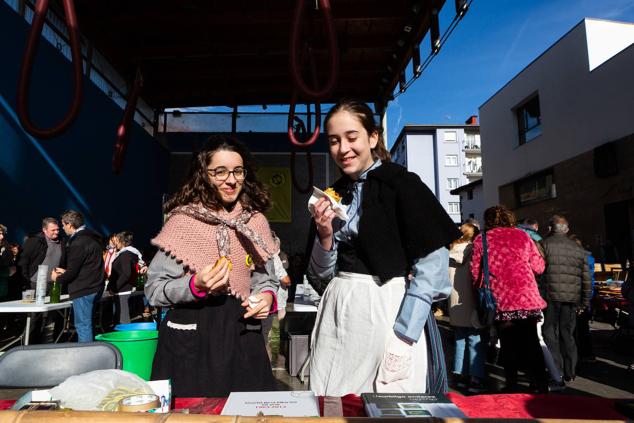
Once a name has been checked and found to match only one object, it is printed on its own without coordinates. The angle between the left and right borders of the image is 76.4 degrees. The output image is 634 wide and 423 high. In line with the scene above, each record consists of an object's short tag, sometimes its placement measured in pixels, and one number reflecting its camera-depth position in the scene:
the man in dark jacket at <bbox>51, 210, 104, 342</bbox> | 5.21
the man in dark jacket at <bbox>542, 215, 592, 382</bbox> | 4.32
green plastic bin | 1.79
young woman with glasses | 1.52
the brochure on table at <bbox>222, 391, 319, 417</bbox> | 0.94
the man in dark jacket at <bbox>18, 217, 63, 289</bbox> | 5.89
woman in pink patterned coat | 3.76
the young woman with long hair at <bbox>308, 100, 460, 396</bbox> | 1.30
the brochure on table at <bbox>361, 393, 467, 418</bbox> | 0.86
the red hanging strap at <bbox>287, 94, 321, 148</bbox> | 4.88
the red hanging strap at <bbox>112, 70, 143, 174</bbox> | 4.96
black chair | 1.68
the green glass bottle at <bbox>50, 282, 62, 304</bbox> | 4.97
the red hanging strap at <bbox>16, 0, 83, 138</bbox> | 2.28
